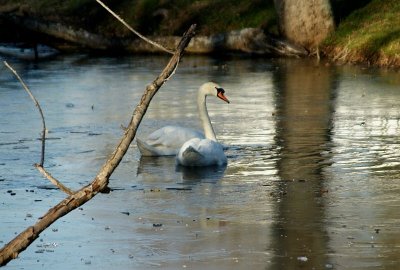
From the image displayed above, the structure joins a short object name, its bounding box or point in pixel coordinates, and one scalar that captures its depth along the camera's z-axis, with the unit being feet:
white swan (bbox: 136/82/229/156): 108.78
